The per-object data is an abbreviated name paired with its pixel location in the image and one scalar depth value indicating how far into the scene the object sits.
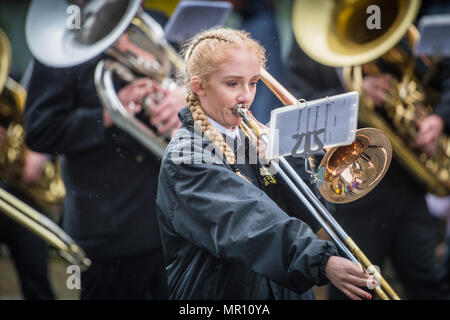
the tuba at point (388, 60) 5.63
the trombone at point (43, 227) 5.96
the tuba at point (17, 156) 7.31
